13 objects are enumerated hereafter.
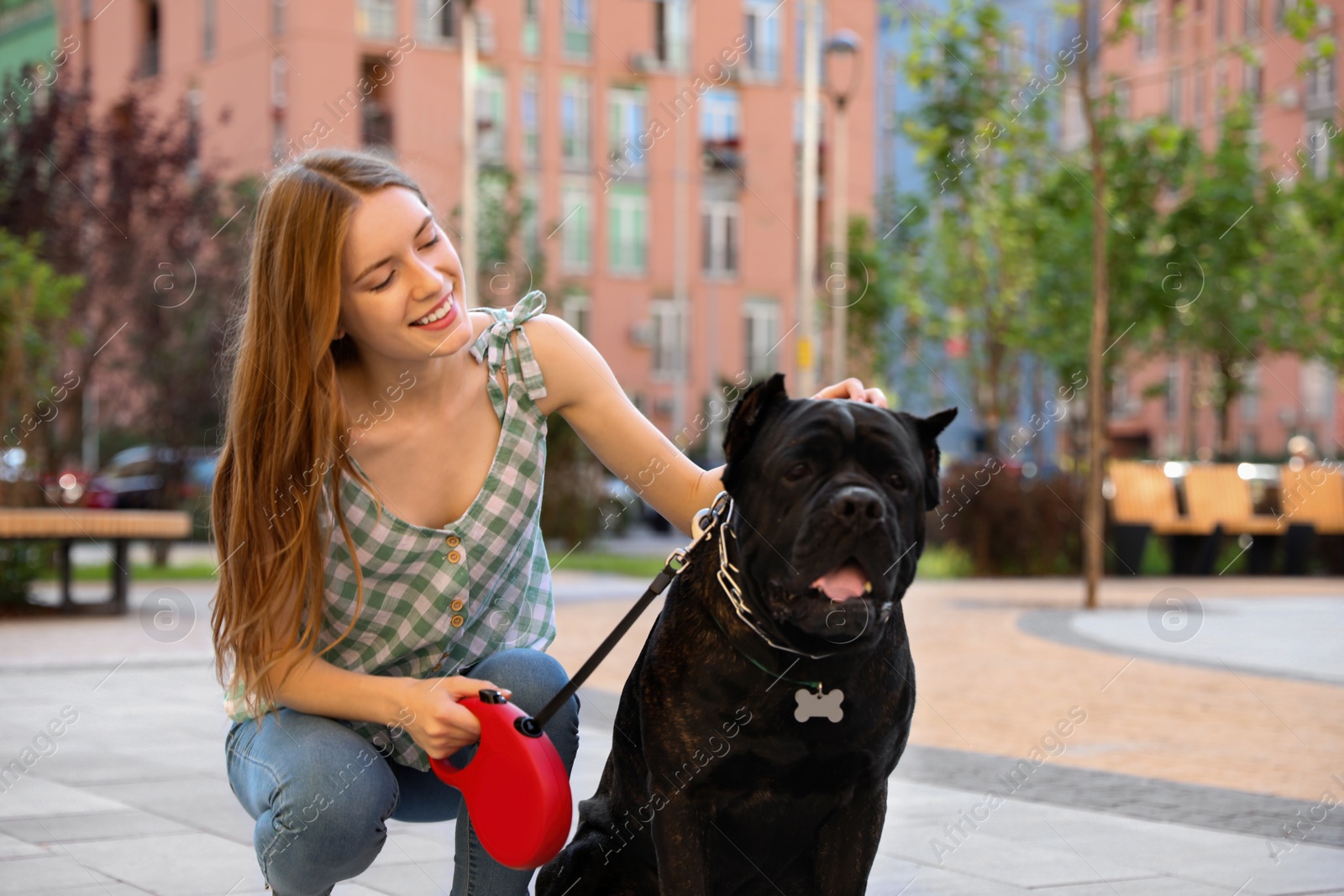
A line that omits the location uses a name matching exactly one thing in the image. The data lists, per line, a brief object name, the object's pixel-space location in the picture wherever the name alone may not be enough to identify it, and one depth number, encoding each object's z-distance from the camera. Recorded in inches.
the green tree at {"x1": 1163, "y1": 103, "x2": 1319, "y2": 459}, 807.1
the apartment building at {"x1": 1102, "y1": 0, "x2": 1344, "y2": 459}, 1589.6
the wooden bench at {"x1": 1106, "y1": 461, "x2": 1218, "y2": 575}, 647.1
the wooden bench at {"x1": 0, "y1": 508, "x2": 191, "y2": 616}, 414.3
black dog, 94.8
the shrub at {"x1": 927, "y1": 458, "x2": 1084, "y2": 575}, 617.9
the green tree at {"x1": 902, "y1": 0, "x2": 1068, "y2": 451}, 541.3
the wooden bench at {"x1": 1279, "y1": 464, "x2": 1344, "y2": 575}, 689.0
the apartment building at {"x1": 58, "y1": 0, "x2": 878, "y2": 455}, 1317.7
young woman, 106.4
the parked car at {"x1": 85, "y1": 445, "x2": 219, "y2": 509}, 772.6
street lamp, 737.0
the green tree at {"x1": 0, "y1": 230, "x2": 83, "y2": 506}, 476.4
